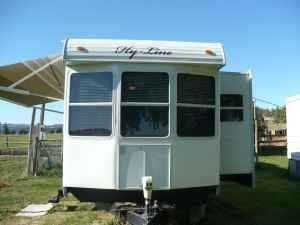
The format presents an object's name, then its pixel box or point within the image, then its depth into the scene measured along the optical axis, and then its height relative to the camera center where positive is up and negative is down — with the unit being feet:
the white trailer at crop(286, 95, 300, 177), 32.64 +0.30
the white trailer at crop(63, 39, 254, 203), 12.89 +0.74
